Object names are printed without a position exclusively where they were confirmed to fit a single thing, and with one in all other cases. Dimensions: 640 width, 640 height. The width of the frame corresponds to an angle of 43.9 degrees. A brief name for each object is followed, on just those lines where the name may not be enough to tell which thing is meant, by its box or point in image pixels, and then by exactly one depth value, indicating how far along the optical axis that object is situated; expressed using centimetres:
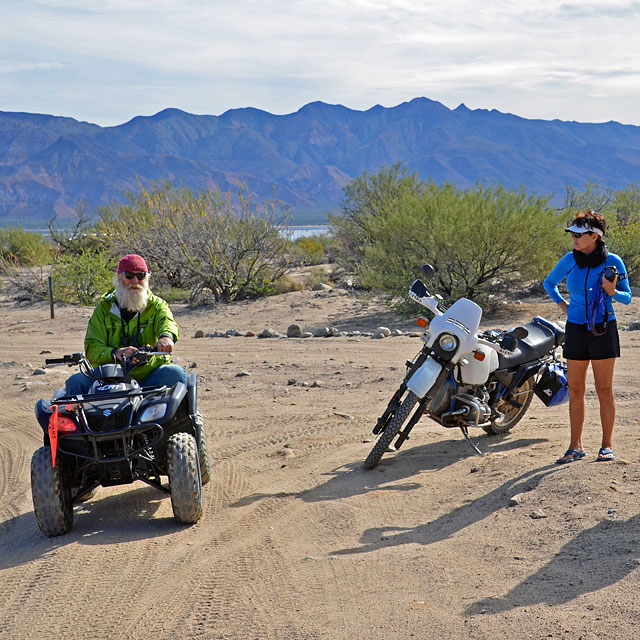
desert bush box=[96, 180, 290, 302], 2180
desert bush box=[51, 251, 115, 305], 2152
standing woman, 553
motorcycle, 587
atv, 491
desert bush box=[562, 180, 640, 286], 2053
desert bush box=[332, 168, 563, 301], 1667
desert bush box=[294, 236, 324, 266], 3473
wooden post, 1916
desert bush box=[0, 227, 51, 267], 3209
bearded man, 552
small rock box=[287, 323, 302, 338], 1509
